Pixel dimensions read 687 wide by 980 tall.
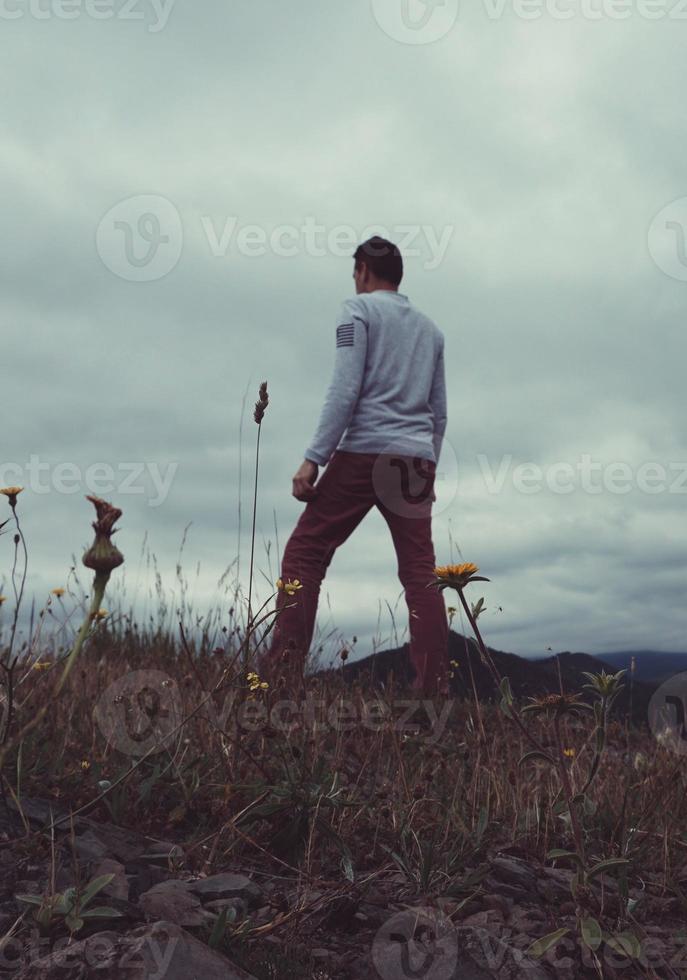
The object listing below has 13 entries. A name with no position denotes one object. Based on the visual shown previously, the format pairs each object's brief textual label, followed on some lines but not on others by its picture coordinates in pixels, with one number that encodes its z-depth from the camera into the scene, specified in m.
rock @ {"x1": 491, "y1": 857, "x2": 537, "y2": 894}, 2.06
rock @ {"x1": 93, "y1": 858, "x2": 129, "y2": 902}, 1.78
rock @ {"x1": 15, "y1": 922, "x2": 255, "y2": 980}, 1.48
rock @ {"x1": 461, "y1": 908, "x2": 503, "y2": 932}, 1.85
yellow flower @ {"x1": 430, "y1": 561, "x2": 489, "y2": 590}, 1.75
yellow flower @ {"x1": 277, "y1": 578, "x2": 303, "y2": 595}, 2.41
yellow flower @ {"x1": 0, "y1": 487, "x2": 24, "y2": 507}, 2.04
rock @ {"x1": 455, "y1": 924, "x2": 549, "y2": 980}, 1.70
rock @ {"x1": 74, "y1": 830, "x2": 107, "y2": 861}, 1.92
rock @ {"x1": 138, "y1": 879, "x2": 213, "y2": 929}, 1.70
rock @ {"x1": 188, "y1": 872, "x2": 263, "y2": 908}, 1.84
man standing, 4.63
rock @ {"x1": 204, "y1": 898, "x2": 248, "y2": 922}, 1.79
